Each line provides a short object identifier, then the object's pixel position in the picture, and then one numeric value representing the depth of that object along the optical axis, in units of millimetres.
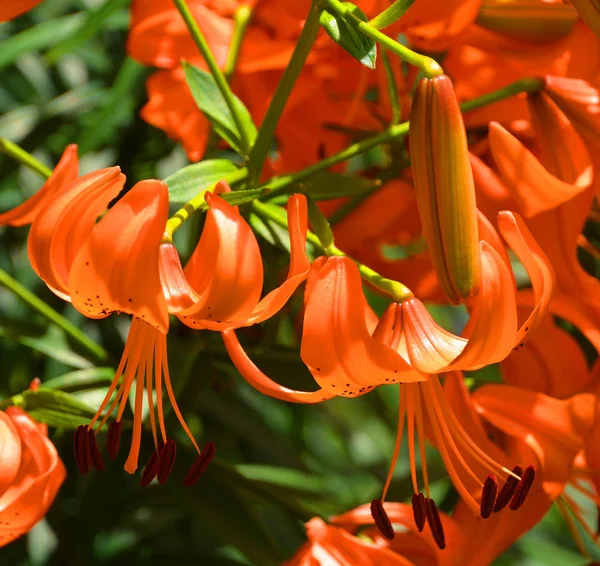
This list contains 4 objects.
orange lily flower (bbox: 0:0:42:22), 910
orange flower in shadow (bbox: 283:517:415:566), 929
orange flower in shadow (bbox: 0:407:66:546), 899
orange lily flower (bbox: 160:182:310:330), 850
